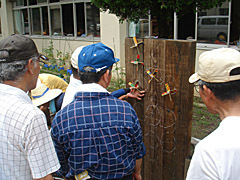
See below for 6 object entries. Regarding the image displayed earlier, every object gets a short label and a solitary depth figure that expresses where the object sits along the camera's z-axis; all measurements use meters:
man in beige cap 1.37
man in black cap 1.63
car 6.97
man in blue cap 1.90
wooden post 2.62
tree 3.79
